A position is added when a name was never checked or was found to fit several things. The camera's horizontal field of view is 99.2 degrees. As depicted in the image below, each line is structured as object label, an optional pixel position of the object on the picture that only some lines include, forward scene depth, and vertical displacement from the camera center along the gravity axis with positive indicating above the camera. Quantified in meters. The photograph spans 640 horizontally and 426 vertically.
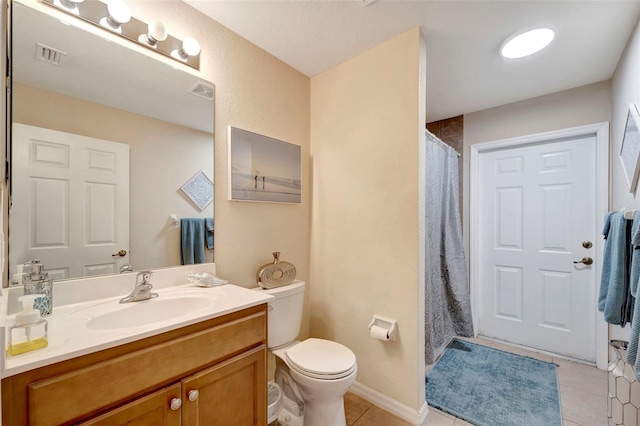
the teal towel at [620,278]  1.32 -0.32
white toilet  1.37 -0.80
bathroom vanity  0.71 -0.49
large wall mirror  1.05 +0.29
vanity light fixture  1.18 +0.88
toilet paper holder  1.66 -0.70
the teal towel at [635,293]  1.06 -0.35
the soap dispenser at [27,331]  0.72 -0.33
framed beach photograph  1.66 +0.30
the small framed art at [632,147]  1.41 +0.37
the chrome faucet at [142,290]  1.18 -0.34
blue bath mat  1.64 -1.22
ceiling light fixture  1.64 +1.08
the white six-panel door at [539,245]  2.27 -0.29
